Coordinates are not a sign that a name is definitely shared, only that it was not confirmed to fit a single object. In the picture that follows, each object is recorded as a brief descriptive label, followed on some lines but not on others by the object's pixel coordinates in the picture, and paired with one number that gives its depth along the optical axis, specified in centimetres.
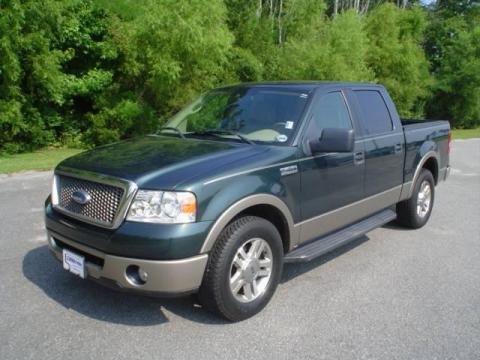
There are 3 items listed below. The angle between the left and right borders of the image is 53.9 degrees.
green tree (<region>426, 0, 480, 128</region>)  2970
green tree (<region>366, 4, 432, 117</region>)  2516
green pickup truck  324
